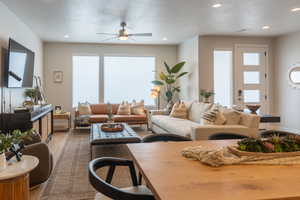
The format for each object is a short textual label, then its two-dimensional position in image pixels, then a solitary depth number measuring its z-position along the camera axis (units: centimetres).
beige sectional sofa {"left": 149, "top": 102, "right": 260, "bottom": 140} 405
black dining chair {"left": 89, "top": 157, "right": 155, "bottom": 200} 127
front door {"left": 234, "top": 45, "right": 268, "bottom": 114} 746
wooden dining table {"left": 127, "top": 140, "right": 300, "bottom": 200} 105
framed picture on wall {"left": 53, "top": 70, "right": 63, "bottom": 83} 809
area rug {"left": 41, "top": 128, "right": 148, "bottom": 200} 285
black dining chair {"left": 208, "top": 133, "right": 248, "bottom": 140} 259
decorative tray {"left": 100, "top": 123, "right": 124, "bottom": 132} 465
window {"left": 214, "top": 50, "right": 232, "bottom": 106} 754
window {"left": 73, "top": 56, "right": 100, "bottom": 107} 827
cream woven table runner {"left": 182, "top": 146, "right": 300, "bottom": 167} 147
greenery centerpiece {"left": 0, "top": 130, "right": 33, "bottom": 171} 194
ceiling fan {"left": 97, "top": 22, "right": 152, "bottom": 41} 531
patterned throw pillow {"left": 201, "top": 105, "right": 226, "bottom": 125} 434
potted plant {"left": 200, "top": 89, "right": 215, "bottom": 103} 654
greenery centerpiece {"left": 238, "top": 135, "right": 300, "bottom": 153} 158
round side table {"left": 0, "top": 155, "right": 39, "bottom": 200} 188
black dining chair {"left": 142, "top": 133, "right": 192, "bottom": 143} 235
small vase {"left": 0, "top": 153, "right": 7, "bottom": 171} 193
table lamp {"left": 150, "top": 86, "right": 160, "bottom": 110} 786
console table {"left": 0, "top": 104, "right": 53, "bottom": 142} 409
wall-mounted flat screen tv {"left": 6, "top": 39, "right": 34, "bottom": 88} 445
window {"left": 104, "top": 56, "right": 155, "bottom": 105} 846
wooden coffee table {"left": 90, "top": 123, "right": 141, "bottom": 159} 402
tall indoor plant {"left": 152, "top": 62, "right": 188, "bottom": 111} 777
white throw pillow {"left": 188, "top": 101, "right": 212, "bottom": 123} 529
